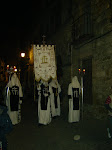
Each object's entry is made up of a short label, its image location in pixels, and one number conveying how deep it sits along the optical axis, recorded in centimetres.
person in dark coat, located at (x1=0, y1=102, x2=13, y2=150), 381
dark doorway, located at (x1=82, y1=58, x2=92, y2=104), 1062
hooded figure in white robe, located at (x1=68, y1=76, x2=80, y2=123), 917
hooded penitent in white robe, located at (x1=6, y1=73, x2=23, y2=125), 915
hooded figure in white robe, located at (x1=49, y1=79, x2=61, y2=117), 1014
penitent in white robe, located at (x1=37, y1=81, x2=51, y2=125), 879
